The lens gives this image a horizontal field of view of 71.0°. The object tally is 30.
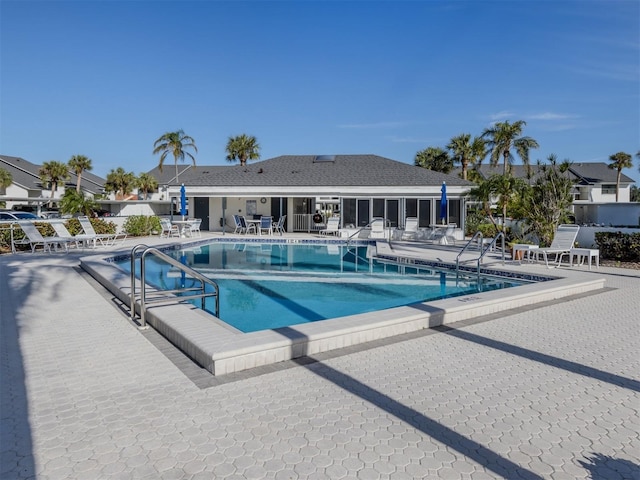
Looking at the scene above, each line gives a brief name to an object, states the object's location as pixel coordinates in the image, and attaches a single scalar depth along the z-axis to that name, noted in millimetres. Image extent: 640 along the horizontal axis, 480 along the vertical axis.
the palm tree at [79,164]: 48969
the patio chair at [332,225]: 24638
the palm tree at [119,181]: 52094
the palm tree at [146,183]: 52875
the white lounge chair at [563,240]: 13141
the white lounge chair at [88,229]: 16794
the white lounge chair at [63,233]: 15805
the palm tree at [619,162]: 48250
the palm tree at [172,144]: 42125
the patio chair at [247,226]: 25172
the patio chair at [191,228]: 22438
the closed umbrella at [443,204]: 21458
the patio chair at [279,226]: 24952
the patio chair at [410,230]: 23234
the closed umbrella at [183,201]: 23914
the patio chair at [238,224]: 25575
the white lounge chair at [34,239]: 14695
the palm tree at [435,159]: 42391
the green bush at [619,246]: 14656
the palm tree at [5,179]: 41625
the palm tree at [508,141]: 34969
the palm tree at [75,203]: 19922
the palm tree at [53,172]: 46312
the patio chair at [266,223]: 24828
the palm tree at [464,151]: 39688
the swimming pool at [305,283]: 8953
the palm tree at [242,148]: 43906
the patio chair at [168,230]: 21562
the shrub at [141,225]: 22516
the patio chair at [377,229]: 22662
